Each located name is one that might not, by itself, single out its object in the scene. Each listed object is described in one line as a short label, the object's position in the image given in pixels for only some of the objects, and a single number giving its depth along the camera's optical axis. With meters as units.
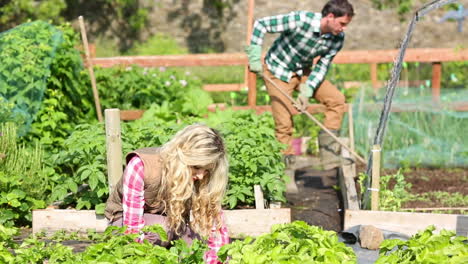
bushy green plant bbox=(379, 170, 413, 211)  5.55
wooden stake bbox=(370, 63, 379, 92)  9.60
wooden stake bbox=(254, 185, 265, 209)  5.25
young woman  3.73
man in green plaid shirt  6.71
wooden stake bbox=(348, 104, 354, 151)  7.28
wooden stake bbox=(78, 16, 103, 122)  7.34
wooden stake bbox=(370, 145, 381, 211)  5.39
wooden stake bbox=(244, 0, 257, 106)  8.18
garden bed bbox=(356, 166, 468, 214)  6.19
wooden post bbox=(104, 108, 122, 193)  4.54
